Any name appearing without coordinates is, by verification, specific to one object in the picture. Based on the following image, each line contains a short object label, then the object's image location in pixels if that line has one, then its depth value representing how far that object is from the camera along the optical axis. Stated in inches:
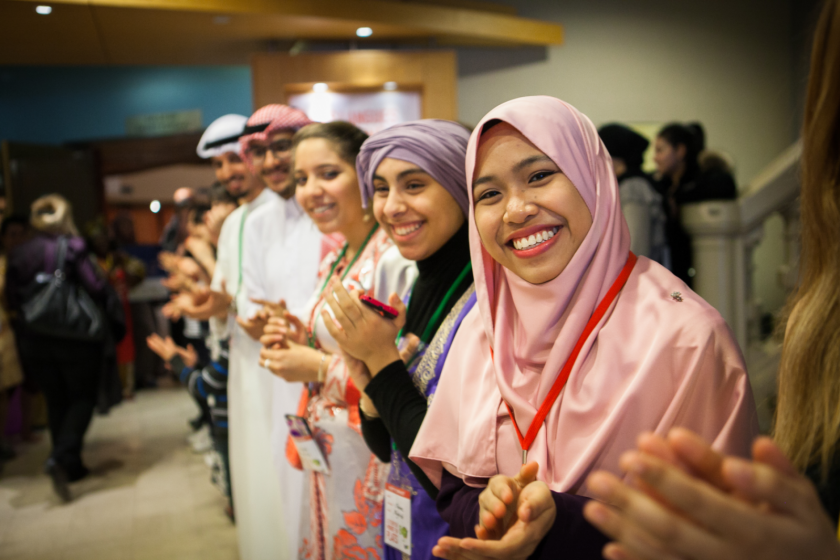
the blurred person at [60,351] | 134.2
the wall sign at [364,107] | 167.3
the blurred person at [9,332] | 146.1
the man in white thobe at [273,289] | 84.0
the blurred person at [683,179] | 119.8
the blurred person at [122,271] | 191.3
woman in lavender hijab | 47.8
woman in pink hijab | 31.2
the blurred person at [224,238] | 98.6
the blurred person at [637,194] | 107.6
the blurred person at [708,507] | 18.5
